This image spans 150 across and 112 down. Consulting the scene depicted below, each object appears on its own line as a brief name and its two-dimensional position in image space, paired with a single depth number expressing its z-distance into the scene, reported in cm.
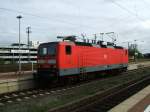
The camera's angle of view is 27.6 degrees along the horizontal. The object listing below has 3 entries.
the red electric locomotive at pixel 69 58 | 2139
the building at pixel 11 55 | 11951
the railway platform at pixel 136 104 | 1059
